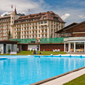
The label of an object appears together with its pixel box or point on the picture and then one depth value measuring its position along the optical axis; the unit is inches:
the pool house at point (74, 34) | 1480.4
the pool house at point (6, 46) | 1496.1
